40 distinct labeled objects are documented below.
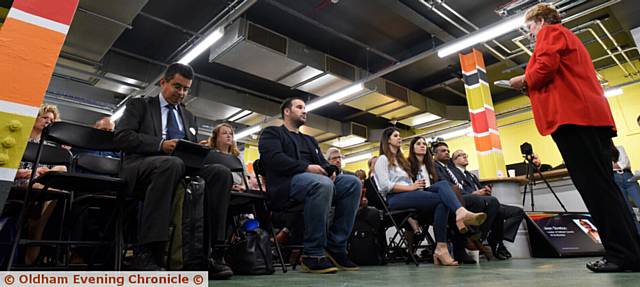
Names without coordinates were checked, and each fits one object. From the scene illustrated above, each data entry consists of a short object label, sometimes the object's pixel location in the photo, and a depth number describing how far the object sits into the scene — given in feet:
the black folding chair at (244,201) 7.02
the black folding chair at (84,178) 5.20
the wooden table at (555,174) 15.85
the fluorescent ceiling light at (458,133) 30.88
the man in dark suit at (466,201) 9.29
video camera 14.99
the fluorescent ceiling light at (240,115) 27.93
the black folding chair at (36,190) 5.16
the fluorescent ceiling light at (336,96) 22.76
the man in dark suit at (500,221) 11.18
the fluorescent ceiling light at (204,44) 17.11
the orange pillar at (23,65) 5.35
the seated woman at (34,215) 7.32
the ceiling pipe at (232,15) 16.55
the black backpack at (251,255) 6.31
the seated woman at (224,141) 11.62
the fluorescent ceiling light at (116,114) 25.40
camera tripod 15.49
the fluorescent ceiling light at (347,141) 34.91
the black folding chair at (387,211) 9.10
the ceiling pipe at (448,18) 17.56
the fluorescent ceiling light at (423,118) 29.53
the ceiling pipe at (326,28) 18.42
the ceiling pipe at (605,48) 19.57
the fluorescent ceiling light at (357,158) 40.01
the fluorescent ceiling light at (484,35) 16.14
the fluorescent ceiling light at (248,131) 30.40
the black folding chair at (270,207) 7.39
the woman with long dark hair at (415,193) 8.36
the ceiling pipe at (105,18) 15.47
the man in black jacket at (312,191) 6.69
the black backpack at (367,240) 9.07
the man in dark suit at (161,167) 4.97
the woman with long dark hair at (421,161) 10.25
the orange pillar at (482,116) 20.58
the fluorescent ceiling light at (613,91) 22.80
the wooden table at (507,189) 13.96
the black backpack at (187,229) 5.16
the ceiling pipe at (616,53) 21.29
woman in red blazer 5.18
